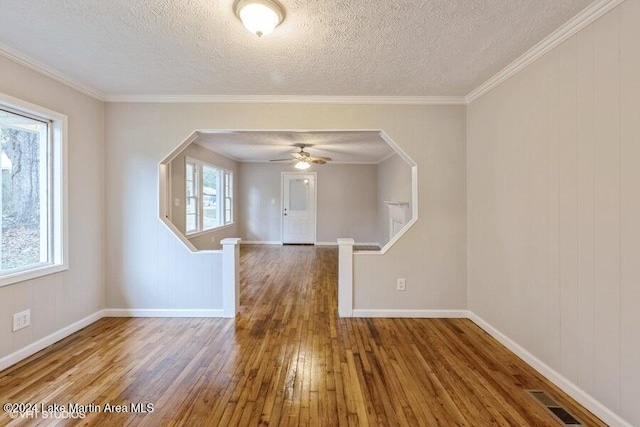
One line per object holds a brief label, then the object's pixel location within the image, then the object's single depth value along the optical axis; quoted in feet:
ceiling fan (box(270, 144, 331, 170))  18.79
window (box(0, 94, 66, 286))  7.48
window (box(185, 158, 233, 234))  17.26
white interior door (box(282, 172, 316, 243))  26.91
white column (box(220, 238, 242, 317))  10.44
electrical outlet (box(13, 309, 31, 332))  7.47
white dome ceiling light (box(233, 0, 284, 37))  5.30
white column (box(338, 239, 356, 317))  10.53
